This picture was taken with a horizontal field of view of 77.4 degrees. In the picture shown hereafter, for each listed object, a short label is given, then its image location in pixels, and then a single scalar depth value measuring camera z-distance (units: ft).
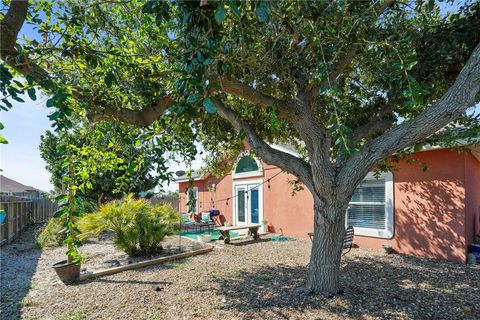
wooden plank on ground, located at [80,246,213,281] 22.57
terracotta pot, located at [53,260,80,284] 21.15
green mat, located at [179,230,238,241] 44.01
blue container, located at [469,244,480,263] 26.50
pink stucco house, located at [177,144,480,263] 27.32
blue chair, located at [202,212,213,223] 55.67
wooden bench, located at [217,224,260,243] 37.31
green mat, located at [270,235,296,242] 39.73
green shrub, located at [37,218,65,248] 35.99
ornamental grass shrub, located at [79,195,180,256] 28.37
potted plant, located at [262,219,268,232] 45.56
